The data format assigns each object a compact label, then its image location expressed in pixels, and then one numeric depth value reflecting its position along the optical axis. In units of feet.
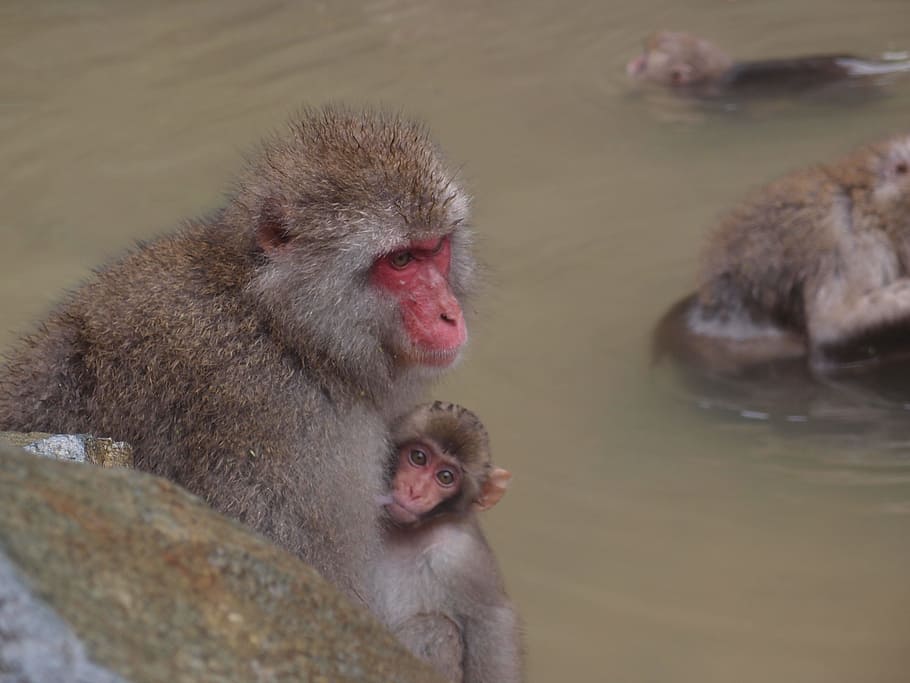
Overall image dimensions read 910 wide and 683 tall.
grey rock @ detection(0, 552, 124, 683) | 11.26
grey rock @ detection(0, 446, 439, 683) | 11.82
